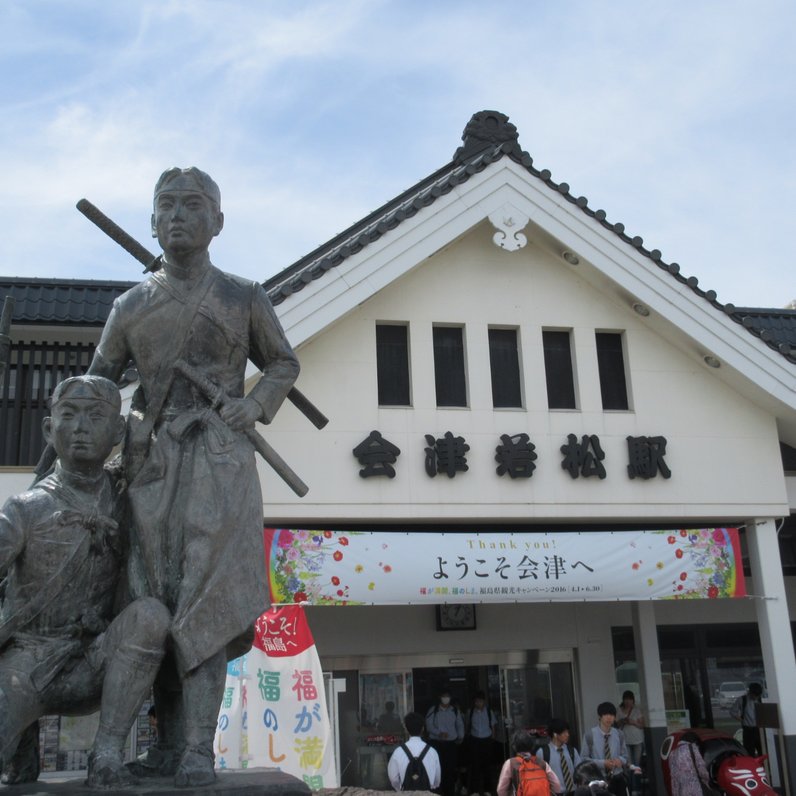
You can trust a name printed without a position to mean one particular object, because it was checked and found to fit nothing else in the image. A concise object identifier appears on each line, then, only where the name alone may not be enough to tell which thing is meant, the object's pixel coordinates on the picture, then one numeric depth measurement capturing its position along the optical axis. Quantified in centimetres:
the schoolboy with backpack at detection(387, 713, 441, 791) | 887
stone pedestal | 310
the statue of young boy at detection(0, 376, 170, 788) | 324
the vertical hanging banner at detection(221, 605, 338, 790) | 862
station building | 1134
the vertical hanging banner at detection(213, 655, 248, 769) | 851
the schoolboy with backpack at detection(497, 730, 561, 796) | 791
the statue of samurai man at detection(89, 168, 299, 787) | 343
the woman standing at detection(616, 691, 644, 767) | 1302
